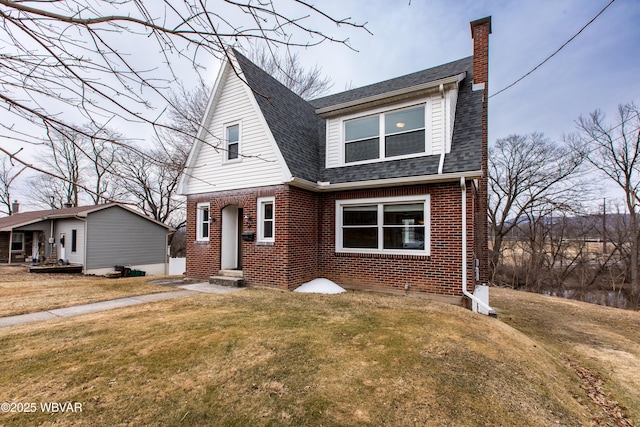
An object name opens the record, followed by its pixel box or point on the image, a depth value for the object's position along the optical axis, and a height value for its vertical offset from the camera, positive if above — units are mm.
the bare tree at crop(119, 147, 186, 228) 23038 +2016
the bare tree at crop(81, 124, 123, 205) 22016 +3418
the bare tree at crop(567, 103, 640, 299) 16531 +4899
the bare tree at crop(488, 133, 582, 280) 19531 +3548
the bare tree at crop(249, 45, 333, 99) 19391 +10514
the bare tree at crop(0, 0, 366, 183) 2043 +1383
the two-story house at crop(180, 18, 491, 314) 7168 +1099
